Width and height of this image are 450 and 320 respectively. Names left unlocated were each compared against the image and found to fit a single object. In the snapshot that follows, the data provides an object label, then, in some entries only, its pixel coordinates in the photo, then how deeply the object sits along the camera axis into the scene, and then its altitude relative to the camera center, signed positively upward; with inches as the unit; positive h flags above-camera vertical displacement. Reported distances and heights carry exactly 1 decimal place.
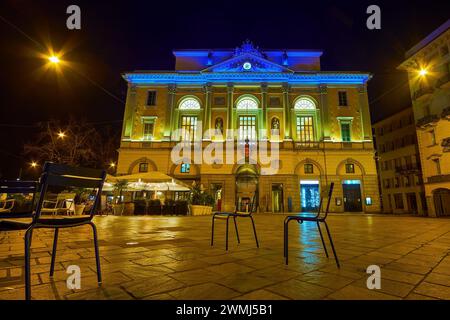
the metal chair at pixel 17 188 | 109.7 +5.1
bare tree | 807.7 +212.4
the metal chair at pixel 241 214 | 144.7 -7.4
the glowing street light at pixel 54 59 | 332.2 +202.8
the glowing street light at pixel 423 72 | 771.8 +467.1
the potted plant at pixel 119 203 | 554.6 -7.1
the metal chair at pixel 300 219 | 107.2 -7.5
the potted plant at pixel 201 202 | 602.5 -0.8
